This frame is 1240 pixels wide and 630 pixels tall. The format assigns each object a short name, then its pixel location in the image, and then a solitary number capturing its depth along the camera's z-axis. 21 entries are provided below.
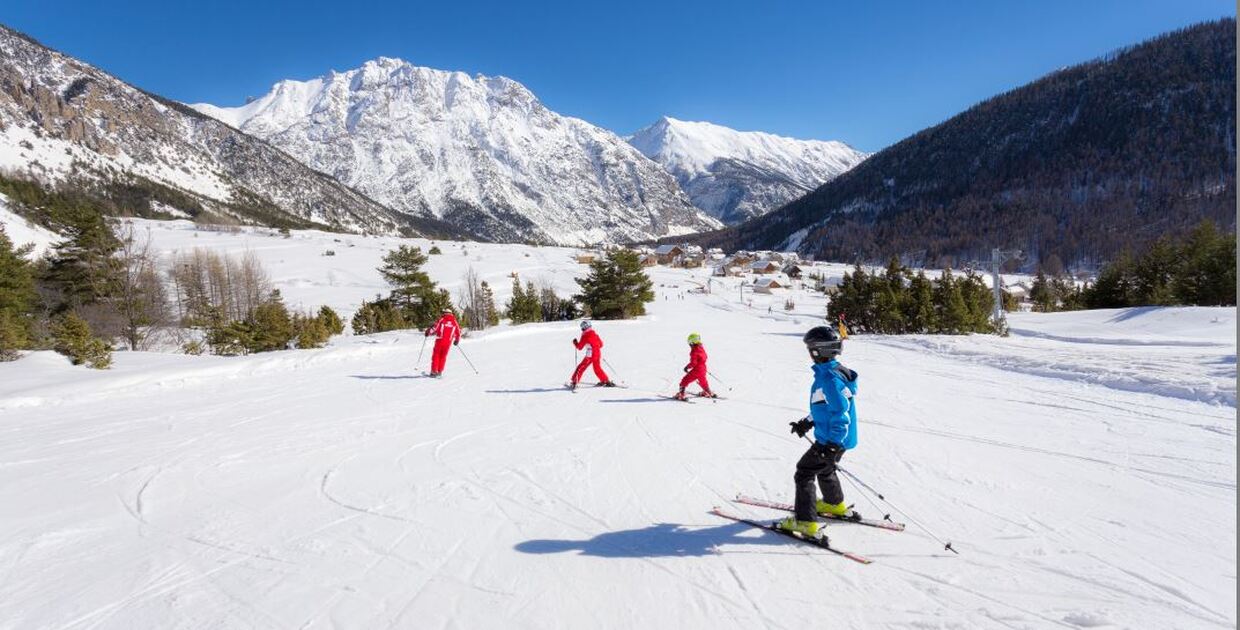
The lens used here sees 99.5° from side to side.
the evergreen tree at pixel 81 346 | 12.88
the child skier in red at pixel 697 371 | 10.12
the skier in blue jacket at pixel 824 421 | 4.09
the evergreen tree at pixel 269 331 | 22.27
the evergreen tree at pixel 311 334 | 22.06
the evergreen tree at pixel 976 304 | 21.95
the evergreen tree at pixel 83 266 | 25.05
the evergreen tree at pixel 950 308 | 21.86
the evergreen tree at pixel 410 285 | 36.12
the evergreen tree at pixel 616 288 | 36.47
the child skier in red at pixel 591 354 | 11.19
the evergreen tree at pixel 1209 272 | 26.33
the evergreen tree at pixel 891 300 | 25.03
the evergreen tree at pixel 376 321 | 31.98
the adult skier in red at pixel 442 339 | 13.03
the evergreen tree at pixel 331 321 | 31.23
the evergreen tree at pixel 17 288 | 17.88
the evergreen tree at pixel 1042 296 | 46.67
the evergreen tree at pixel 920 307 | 23.39
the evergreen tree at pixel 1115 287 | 32.09
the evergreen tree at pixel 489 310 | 36.56
